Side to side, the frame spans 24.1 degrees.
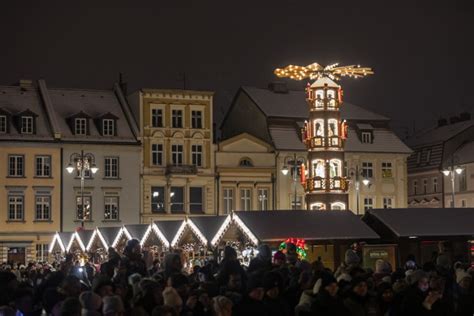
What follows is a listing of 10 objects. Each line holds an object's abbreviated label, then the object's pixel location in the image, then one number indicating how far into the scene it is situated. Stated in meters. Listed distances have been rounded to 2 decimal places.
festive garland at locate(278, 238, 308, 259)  38.03
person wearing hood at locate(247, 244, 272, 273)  19.10
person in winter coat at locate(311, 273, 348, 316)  14.00
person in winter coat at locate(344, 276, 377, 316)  14.67
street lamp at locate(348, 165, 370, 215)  72.72
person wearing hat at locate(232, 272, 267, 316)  13.49
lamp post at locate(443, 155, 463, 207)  79.36
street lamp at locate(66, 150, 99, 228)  65.19
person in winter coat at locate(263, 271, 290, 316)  14.01
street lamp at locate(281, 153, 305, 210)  71.89
